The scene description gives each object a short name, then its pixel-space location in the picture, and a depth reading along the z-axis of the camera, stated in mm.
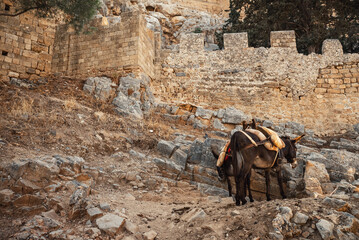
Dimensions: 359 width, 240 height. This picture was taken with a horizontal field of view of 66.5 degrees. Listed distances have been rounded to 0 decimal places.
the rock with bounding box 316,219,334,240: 3334
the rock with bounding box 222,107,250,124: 10289
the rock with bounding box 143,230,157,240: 3422
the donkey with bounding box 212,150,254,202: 5284
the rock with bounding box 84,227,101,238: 3268
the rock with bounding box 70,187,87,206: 3771
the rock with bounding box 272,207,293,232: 3467
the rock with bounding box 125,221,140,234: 3499
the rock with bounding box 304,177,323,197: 5418
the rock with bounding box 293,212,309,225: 3557
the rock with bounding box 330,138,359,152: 8547
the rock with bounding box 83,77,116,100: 9516
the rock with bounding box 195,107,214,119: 10312
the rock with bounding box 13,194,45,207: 3646
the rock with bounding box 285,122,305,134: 10477
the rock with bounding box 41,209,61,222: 3490
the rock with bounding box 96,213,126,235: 3382
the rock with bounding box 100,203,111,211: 3834
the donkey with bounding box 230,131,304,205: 4484
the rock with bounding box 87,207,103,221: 3561
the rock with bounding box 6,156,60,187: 4145
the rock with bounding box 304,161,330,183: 5820
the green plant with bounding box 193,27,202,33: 20875
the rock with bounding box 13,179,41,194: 3906
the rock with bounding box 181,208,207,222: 3809
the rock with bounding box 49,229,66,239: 3156
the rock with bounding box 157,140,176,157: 6691
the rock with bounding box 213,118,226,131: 10057
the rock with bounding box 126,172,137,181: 5409
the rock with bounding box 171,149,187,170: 6328
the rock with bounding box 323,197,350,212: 3844
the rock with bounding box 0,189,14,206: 3604
